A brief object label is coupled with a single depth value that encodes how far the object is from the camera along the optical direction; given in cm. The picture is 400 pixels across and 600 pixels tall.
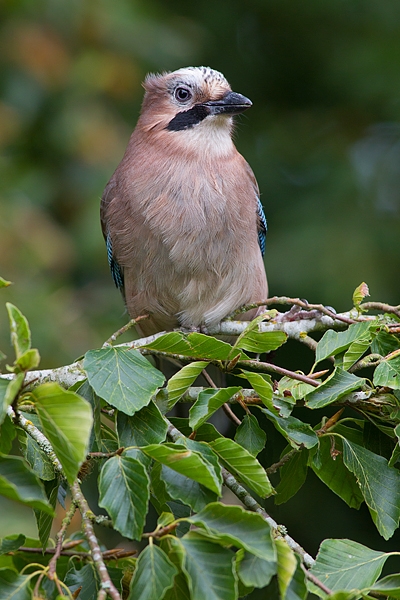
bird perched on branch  723
